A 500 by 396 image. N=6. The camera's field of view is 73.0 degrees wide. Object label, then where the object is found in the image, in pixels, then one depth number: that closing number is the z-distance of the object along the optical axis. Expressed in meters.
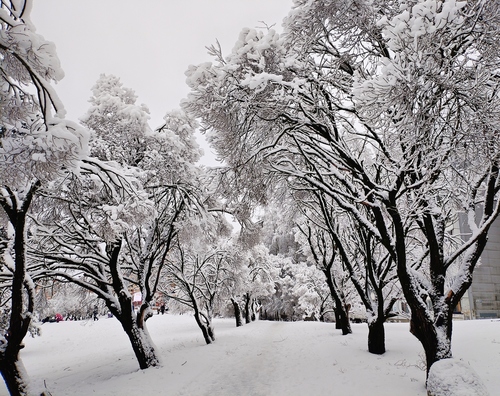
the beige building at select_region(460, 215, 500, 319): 33.44
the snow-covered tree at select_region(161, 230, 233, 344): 11.43
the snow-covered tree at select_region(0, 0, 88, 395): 3.69
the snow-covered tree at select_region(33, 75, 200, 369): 8.69
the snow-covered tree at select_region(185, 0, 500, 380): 4.40
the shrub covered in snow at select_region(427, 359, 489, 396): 5.06
